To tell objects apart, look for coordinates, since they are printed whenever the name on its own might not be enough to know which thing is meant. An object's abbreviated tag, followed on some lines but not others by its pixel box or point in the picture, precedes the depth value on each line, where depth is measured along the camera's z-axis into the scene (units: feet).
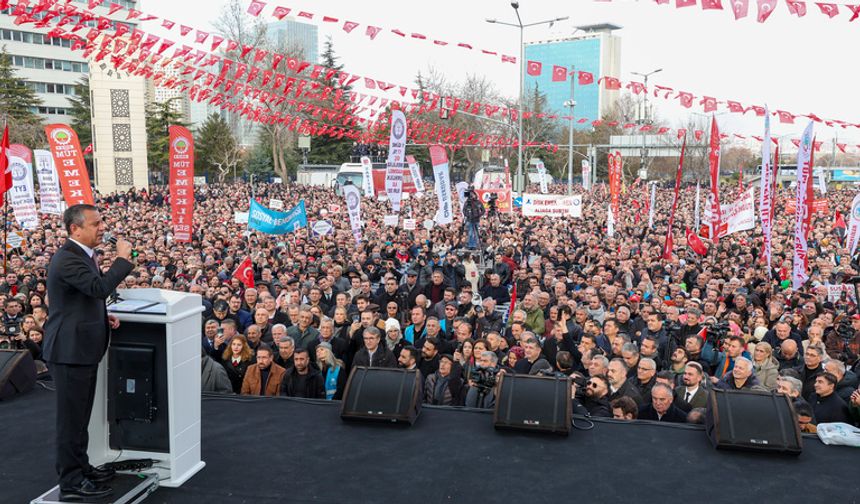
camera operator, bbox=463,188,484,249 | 57.82
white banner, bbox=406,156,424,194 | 80.03
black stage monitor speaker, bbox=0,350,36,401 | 19.30
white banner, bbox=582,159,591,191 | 112.57
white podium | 13.66
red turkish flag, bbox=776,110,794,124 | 59.93
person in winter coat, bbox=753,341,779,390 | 25.58
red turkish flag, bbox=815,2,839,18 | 34.22
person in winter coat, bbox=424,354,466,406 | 23.35
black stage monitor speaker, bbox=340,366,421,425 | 17.61
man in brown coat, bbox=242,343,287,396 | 23.45
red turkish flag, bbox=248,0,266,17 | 44.37
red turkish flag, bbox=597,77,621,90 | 63.24
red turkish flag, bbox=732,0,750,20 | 30.73
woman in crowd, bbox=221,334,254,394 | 25.13
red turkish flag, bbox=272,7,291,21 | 46.09
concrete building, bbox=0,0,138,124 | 220.64
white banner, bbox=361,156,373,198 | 79.71
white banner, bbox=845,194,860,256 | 47.65
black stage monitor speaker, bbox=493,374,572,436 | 17.06
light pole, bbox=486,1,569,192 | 80.54
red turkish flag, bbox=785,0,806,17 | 33.34
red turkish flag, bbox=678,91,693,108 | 61.77
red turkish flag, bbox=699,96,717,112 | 59.93
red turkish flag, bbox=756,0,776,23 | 31.53
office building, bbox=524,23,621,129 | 499.51
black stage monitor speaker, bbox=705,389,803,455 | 15.88
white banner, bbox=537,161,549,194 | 105.09
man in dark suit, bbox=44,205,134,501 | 12.30
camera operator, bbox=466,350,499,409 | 19.72
